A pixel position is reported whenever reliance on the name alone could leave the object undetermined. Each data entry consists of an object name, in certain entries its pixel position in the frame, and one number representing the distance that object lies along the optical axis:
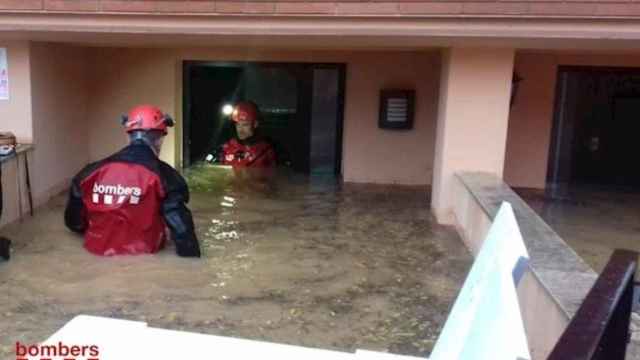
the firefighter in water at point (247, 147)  9.09
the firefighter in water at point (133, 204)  4.91
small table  5.95
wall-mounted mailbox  8.12
